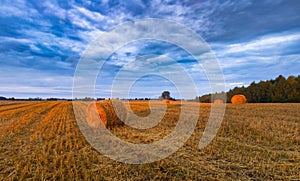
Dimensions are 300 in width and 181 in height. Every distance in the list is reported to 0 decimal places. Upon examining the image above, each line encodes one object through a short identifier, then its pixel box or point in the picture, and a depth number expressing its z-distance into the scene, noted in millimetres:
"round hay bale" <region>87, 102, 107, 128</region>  9273
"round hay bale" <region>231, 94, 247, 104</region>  26567
